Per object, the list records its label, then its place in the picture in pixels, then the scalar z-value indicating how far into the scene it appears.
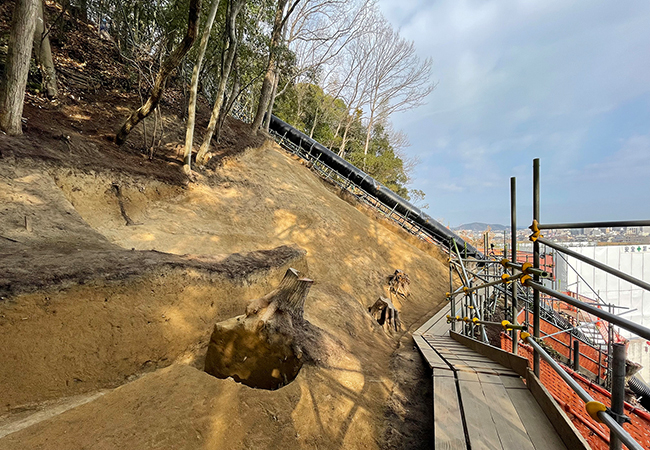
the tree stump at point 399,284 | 11.10
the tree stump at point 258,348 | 3.35
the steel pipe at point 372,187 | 17.31
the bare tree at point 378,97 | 25.47
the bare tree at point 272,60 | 12.20
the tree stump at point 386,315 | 7.42
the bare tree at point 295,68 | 15.40
